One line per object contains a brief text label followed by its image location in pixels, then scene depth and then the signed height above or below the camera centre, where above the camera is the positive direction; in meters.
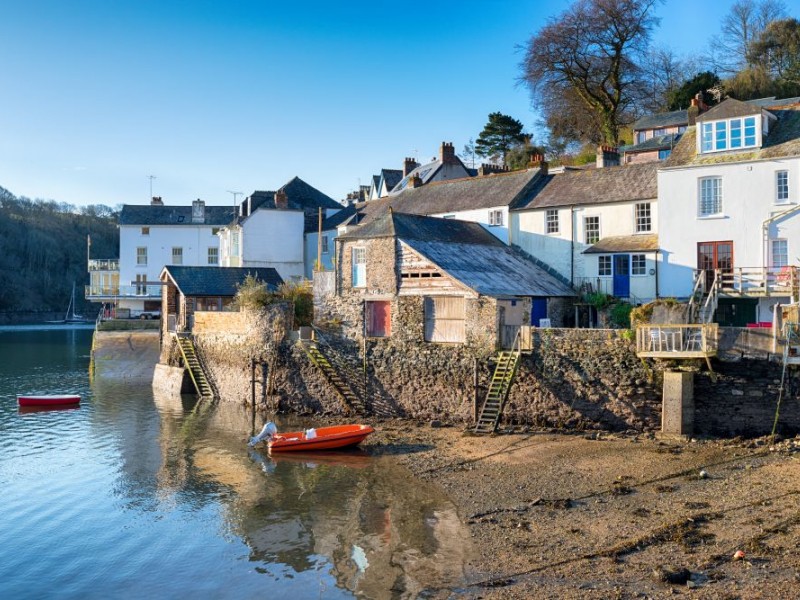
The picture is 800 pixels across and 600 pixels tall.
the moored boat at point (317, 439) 24.67 -4.18
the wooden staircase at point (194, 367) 37.38 -2.71
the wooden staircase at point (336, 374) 30.59 -2.54
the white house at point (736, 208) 27.95 +4.10
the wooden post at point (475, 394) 27.05 -2.92
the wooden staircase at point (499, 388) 26.50 -2.68
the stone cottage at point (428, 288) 28.34 +1.03
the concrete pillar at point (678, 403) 23.52 -2.85
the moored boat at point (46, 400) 35.88 -4.15
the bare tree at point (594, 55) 55.97 +19.65
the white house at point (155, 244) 67.69 +6.32
